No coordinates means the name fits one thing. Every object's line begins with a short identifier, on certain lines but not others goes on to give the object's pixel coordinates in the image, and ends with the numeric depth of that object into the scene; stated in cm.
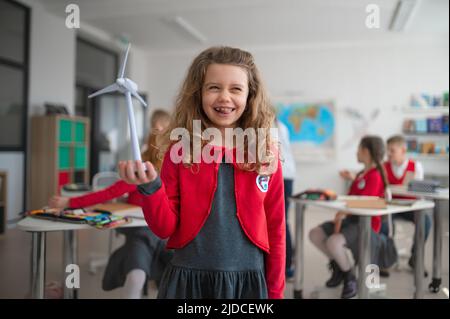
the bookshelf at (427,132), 582
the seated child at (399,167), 339
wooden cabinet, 489
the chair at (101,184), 307
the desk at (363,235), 209
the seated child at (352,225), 251
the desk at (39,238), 157
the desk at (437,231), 276
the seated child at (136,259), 198
